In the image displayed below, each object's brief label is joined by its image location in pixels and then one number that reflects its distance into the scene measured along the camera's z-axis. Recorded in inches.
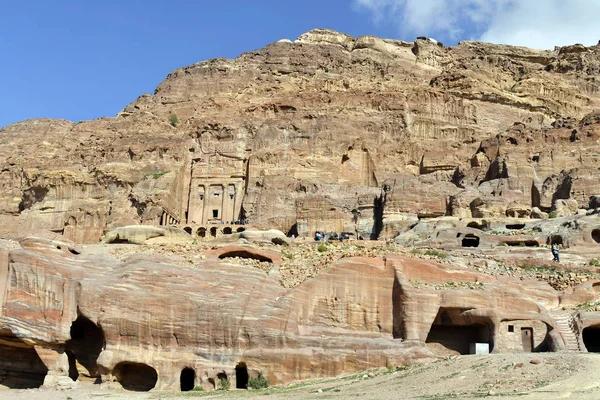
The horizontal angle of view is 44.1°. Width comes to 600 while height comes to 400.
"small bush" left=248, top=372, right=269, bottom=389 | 1159.0
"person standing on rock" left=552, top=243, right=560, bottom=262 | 1679.4
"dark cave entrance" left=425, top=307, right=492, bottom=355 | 1309.1
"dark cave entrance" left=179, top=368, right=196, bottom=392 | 1239.9
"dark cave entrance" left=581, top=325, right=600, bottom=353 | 1338.6
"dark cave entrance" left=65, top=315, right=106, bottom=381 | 1321.4
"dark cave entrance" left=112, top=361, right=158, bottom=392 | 1272.1
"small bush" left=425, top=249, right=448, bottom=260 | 1574.4
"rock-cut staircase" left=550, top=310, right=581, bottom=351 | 1233.5
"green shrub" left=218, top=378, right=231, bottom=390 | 1181.7
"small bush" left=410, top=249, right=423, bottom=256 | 1544.0
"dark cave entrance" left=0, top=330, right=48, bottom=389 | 1323.8
